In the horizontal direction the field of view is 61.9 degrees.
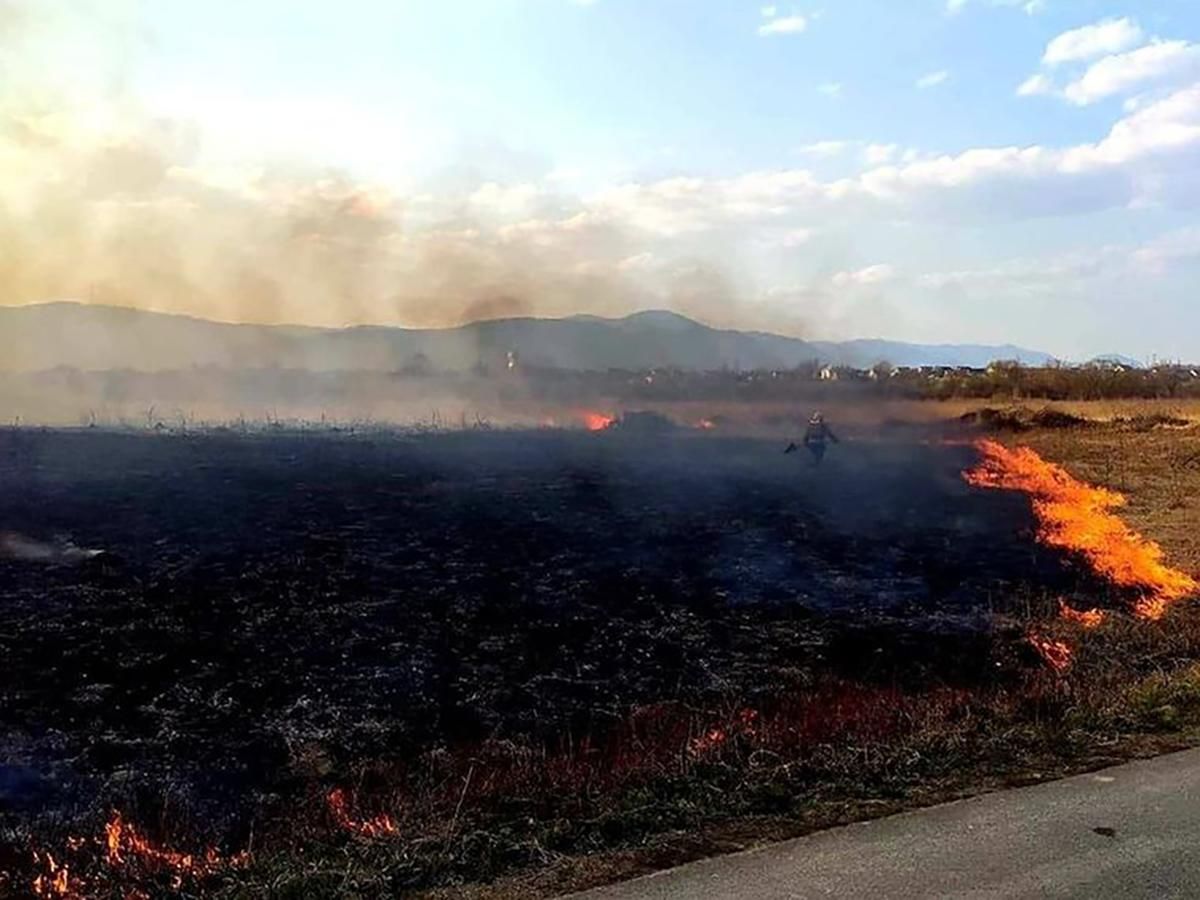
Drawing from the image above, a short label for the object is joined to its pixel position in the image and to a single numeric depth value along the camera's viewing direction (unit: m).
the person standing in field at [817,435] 36.84
